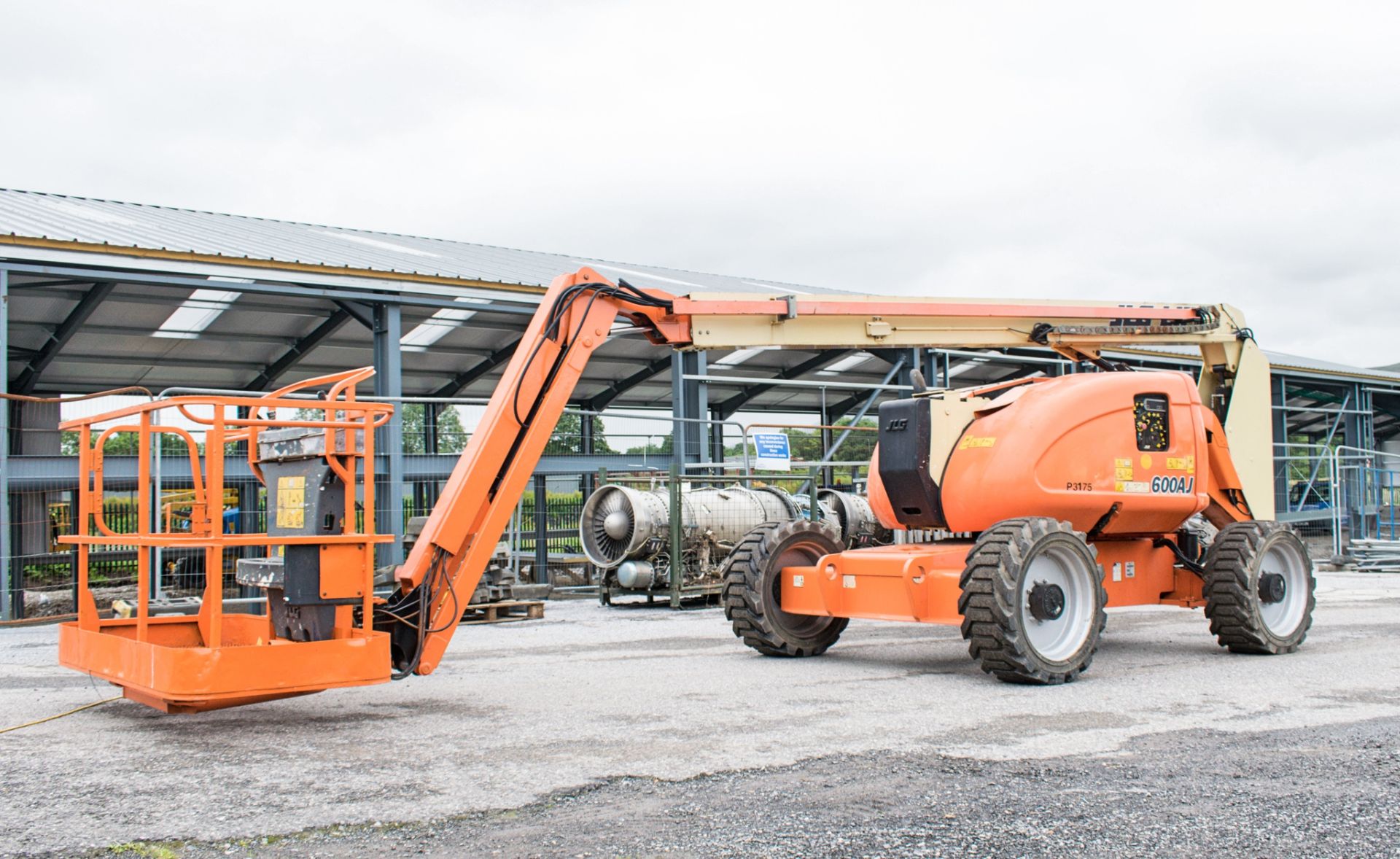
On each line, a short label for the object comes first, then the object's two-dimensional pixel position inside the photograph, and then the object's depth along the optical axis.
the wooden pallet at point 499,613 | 13.42
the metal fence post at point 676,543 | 14.84
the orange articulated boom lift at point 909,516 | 6.80
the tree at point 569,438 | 20.97
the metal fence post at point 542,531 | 18.94
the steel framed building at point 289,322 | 15.79
